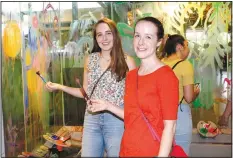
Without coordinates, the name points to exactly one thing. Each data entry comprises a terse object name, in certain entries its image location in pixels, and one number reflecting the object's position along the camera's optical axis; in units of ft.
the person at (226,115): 8.79
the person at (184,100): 6.49
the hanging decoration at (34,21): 8.01
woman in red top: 4.30
